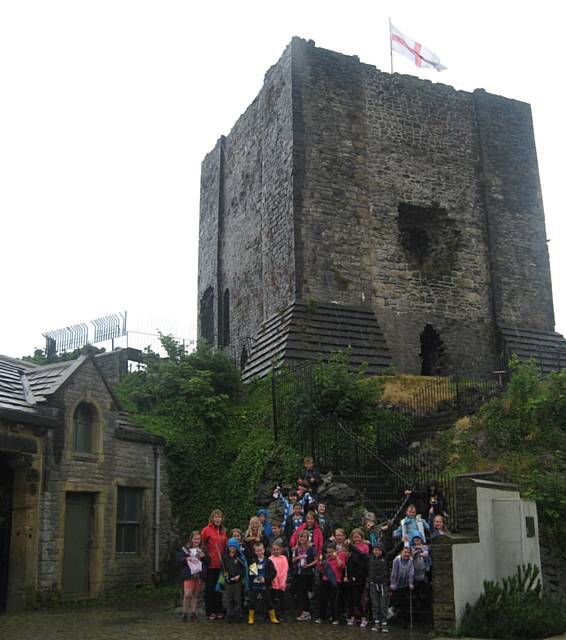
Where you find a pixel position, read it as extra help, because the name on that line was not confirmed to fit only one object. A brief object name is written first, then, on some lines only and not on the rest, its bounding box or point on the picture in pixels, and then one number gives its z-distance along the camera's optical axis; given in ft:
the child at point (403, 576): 40.16
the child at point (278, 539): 43.04
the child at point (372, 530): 42.04
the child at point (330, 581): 41.52
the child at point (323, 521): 45.88
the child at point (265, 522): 45.82
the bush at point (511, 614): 36.52
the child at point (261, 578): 42.19
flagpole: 96.66
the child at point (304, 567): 42.65
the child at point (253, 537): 43.65
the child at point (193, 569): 42.73
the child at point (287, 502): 46.75
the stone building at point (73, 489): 48.78
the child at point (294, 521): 45.36
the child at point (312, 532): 43.37
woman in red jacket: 43.24
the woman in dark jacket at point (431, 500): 44.04
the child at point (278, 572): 42.16
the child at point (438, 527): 40.04
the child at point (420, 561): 40.19
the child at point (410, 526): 41.39
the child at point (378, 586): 39.09
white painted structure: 40.83
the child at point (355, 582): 41.09
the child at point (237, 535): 43.36
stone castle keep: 80.74
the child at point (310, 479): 49.96
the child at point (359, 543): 41.39
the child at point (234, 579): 42.04
